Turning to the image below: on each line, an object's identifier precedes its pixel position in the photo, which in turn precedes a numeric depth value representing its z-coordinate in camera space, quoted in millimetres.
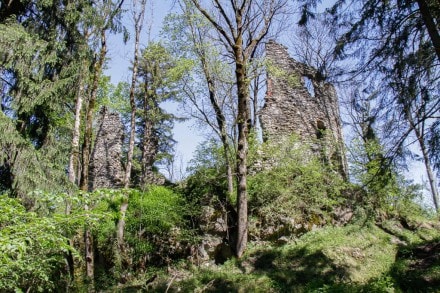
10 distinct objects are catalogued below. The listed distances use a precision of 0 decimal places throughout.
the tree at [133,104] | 11008
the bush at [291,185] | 10945
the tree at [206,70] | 12859
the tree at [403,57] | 6348
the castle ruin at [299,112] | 13859
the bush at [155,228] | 11005
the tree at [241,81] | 9742
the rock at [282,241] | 10320
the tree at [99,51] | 9734
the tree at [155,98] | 14702
